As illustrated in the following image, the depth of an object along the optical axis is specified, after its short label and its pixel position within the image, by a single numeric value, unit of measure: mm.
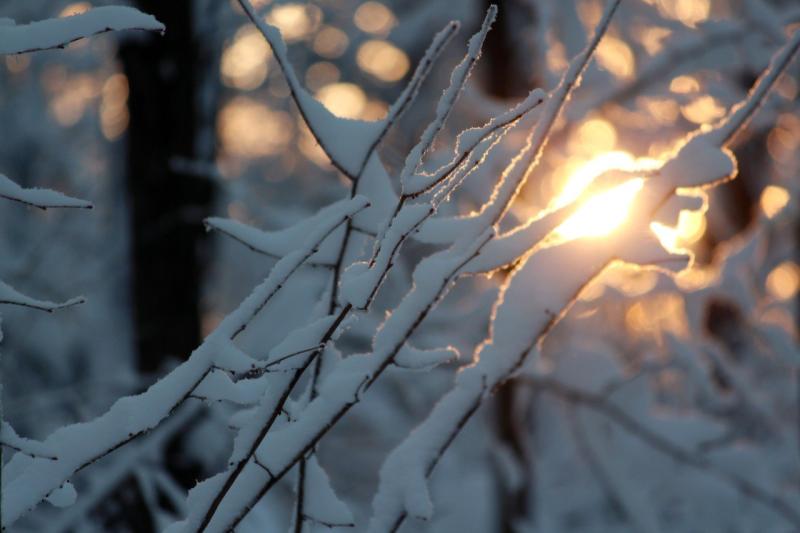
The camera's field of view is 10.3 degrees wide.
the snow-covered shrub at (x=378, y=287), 4674
